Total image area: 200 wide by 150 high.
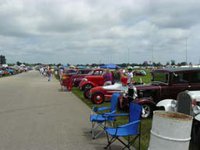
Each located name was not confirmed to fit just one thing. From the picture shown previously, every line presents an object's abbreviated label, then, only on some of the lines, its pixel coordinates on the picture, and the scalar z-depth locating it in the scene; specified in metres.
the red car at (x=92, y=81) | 14.18
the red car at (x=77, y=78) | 17.73
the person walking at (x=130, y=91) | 7.52
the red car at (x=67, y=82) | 15.68
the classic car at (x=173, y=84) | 7.28
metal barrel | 3.21
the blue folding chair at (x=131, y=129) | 4.16
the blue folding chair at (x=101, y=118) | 5.11
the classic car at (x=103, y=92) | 10.09
